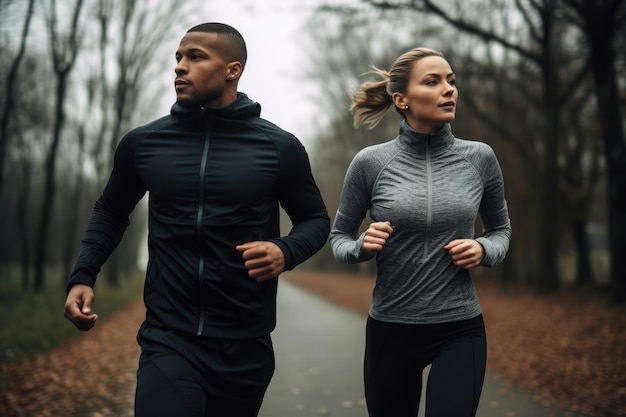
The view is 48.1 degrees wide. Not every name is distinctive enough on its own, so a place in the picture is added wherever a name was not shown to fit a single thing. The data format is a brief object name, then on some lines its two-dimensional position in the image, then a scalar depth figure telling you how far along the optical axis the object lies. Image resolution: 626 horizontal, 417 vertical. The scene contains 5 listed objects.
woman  3.33
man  2.93
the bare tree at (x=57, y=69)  15.91
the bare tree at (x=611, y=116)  14.16
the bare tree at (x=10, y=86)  13.21
